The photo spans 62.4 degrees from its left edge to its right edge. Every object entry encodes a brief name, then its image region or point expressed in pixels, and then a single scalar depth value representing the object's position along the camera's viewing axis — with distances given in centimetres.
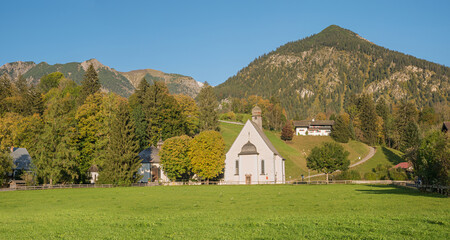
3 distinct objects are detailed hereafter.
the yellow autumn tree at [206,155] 6084
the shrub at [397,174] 6209
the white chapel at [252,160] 6481
